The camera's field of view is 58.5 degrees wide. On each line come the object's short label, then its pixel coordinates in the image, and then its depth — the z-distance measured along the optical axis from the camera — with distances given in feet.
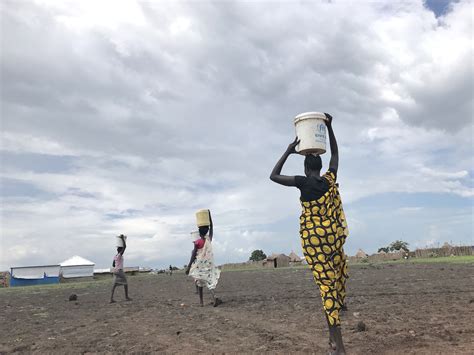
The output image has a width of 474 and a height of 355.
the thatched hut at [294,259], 196.75
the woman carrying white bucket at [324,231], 15.81
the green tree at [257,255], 300.61
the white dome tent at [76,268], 196.34
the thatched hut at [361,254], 184.69
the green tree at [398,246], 231.65
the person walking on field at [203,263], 36.42
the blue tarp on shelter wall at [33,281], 170.71
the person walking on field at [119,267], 45.22
